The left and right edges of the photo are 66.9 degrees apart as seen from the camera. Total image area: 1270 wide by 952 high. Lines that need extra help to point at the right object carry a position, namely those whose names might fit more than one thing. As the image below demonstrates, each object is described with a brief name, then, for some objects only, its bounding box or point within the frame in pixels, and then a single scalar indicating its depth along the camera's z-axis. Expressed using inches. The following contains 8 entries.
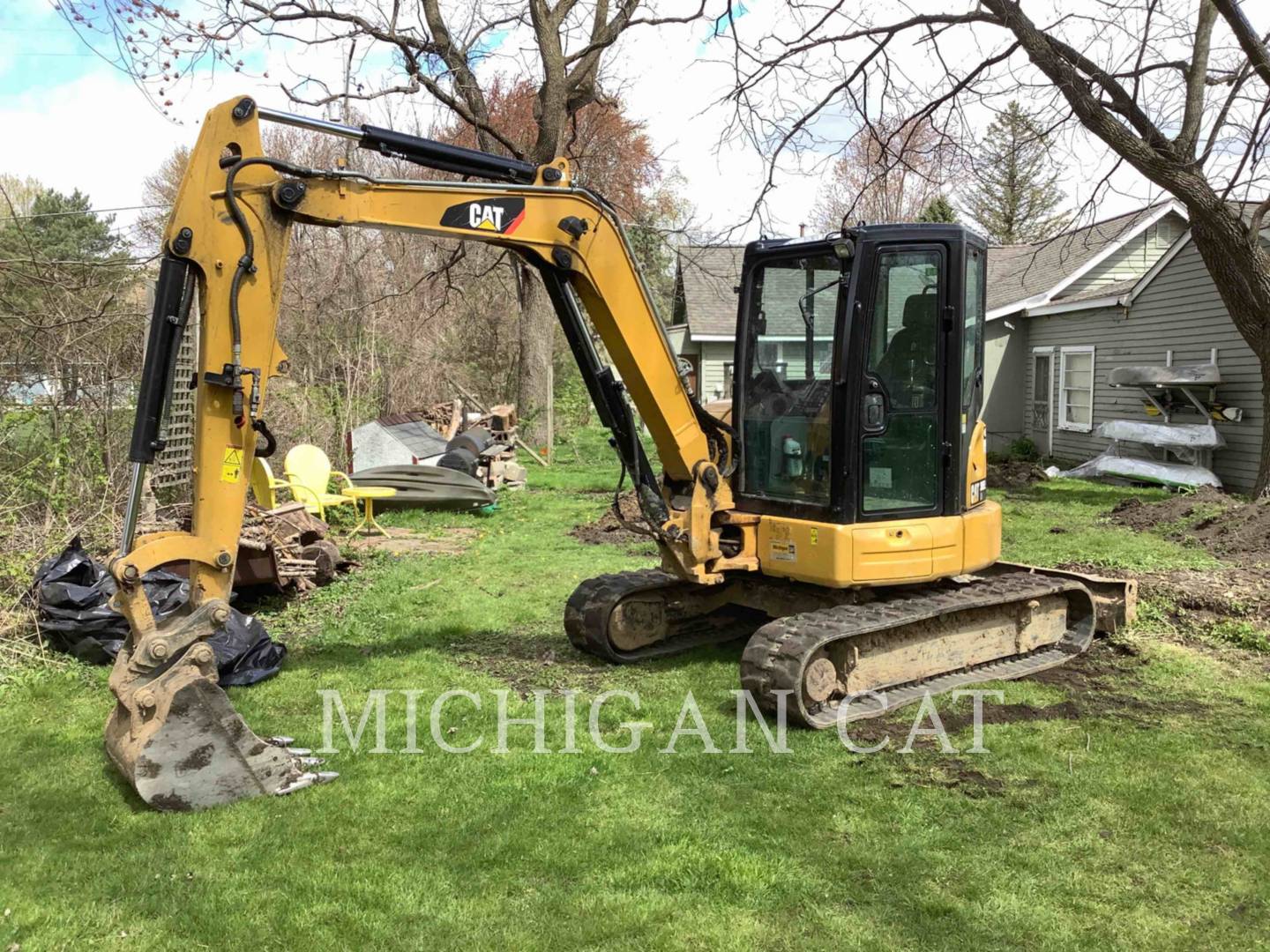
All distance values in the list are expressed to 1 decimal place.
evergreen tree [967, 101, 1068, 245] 1467.8
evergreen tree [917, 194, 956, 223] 1224.8
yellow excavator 165.6
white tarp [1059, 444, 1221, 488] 540.8
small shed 535.2
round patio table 411.2
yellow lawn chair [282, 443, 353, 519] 397.1
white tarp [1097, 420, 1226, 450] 537.0
